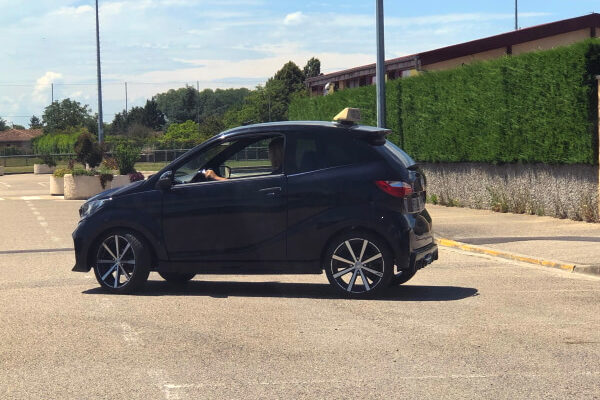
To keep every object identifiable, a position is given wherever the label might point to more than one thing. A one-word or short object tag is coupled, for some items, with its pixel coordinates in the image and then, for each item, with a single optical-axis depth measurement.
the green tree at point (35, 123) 180.38
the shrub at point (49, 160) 64.69
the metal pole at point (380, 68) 21.23
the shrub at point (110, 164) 36.00
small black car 10.03
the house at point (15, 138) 144.41
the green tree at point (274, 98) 102.97
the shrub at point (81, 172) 32.84
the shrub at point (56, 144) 74.94
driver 10.40
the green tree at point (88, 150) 40.19
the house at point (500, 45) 31.86
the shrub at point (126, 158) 35.12
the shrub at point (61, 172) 35.84
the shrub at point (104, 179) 33.66
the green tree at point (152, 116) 164.56
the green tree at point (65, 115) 129.25
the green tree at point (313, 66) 126.25
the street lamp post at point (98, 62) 51.31
